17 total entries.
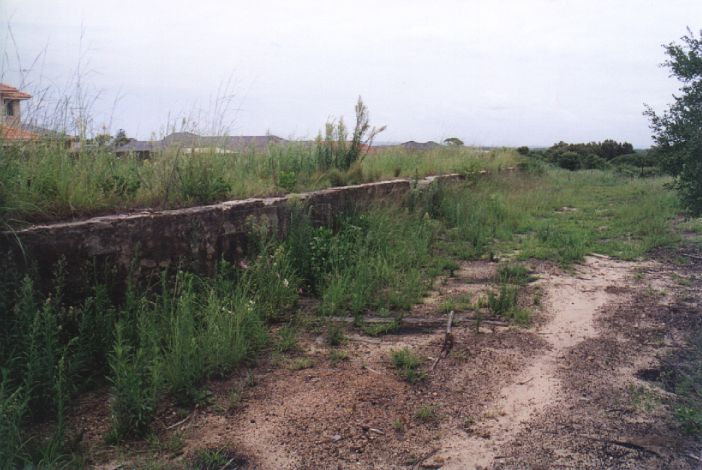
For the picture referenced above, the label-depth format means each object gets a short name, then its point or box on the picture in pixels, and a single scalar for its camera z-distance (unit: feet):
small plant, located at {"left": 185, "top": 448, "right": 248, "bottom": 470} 7.95
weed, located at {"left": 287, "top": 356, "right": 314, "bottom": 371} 11.28
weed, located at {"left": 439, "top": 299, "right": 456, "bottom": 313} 14.70
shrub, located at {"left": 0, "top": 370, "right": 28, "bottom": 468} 7.38
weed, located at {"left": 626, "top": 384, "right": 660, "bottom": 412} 9.53
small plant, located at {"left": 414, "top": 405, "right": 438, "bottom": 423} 9.32
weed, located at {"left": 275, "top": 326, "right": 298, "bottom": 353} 12.18
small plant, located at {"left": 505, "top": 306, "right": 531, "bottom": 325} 13.93
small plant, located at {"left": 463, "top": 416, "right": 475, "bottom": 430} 9.09
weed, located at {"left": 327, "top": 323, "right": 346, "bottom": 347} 12.58
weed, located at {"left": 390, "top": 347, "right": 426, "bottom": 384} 10.85
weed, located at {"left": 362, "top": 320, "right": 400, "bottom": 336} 13.14
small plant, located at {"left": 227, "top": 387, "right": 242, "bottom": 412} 9.71
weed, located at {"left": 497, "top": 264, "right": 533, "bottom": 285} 17.53
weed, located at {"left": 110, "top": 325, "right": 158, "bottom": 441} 8.70
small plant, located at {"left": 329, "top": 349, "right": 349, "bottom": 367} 11.58
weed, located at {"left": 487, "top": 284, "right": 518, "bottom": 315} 14.60
